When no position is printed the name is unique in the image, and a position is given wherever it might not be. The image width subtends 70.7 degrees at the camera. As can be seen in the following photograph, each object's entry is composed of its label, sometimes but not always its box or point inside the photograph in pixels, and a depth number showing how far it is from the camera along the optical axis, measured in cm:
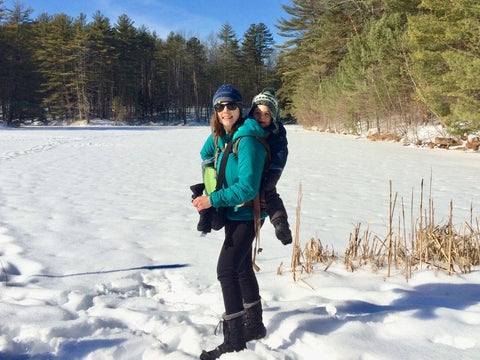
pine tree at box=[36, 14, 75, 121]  4031
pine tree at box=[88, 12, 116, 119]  4125
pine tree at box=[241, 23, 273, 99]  5362
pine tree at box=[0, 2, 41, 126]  3359
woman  178
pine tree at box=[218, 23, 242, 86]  5375
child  188
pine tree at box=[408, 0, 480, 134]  1022
